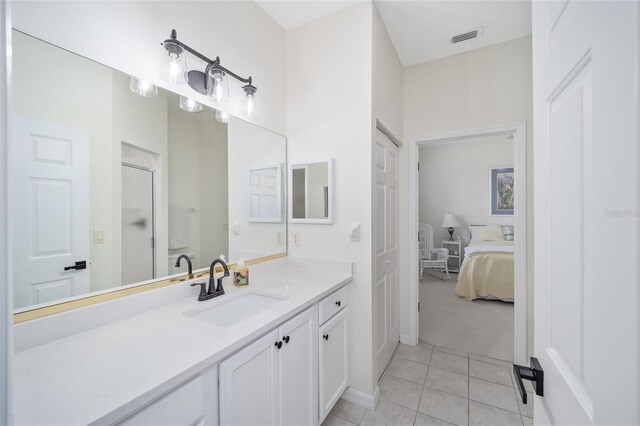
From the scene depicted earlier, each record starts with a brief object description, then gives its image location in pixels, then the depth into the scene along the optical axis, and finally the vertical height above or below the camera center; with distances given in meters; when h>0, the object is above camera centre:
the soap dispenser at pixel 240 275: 1.62 -0.39
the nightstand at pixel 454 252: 5.58 -0.84
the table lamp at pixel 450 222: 5.61 -0.20
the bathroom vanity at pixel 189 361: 0.70 -0.48
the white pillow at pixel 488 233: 5.06 -0.40
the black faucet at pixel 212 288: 1.40 -0.42
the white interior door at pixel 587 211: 0.35 +0.00
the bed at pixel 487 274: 3.67 -0.89
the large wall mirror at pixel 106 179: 0.94 +0.16
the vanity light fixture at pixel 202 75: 1.30 +0.78
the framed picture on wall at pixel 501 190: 5.32 +0.46
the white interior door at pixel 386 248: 2.12 -0.31
